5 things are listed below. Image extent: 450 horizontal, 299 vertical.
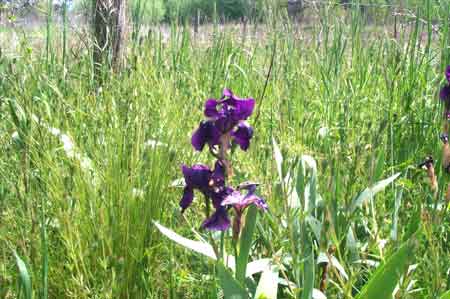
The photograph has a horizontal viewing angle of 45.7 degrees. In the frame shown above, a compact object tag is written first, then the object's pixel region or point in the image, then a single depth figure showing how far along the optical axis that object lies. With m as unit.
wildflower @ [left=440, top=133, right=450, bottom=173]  1.19
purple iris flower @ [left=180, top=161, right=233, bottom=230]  1.06
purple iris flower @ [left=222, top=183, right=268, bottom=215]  1.00
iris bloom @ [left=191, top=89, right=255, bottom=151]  1.10
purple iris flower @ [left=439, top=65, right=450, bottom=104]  1.42
